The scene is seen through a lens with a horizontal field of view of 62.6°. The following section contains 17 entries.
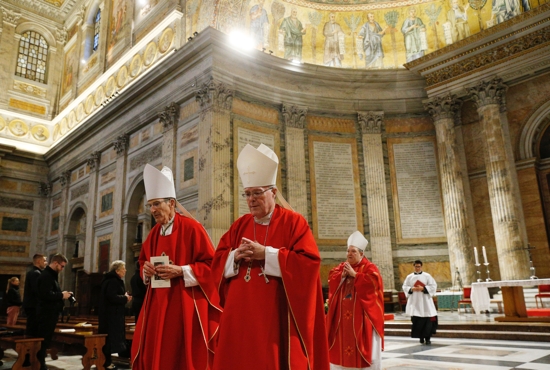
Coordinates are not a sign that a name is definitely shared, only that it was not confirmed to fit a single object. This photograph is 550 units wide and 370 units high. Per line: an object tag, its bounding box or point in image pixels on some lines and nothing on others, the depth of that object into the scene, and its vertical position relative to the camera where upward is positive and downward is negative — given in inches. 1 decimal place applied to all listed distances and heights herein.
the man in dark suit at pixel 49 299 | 240.1 +0.2
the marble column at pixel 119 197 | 630.5 +140.5
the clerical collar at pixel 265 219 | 119.6 +19.1
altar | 337.3 -10.2
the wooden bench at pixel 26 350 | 225.6 -24.5
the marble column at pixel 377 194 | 557.0 +119.9
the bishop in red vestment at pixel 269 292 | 104.3 +0.2
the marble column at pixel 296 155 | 547.8 +166.2
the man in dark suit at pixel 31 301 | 253.7 -0.6
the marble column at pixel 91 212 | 702.5 +134.5
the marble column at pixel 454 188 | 524.4 +118.2
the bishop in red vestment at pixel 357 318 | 200.7 -12.5
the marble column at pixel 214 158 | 476.4 +145.6
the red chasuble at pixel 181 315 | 134.0 -5.7
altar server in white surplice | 314.2 -11.2
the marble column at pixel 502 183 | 479.5 +112.5
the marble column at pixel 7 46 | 835.4 +466.9
